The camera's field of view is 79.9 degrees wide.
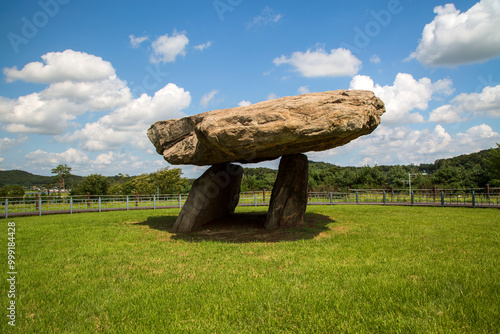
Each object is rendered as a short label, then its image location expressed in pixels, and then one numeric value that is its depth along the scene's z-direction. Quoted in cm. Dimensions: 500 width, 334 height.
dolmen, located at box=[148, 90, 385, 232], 679
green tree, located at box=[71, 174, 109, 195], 3791
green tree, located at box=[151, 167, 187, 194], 4047
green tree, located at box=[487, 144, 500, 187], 2975
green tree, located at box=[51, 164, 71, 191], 5669
